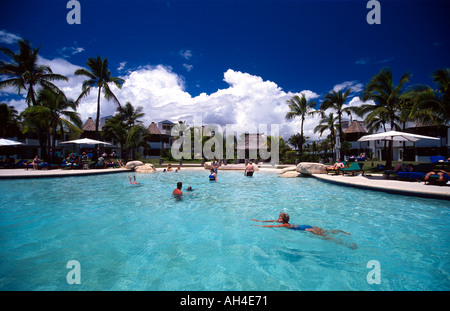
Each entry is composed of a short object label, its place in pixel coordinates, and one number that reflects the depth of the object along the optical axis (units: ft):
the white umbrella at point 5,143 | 57.93
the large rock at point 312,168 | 49.96
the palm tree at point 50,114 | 62.85
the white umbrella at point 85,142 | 59.41
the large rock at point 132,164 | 64.13
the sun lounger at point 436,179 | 28.80
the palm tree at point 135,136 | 84.54
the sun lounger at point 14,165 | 62.62
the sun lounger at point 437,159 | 41.01
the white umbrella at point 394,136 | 38.24
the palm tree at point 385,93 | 51.55
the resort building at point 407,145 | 92.53
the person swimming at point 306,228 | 15.80
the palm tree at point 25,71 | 63.72
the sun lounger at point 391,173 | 37.25
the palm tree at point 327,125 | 104.04
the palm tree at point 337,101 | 82.94
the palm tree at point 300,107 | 93.01
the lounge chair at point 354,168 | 43.98
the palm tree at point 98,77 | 76.28
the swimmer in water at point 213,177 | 44.88
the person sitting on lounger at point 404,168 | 37.28
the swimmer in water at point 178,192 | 28.82
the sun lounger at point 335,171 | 47.90
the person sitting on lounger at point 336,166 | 48.01
